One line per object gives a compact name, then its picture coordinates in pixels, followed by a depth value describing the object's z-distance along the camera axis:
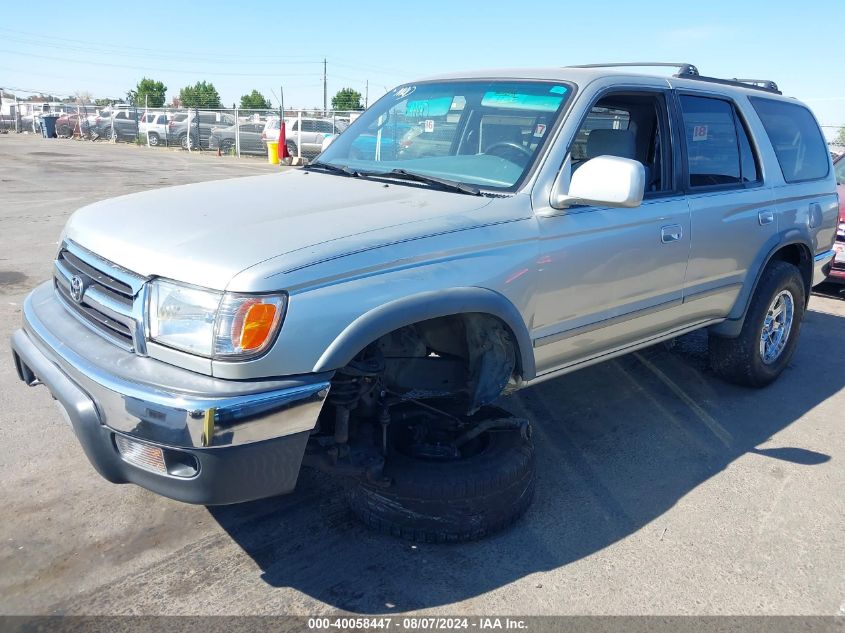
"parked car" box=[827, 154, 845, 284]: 7.29
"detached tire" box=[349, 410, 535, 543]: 2.88
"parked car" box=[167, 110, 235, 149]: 30.22
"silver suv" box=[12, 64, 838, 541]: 2.27
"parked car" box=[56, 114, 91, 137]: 37.41
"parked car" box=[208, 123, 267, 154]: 28.81
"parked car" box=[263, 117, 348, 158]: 25.75
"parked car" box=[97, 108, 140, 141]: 35.12
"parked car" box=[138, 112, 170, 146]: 32.28
